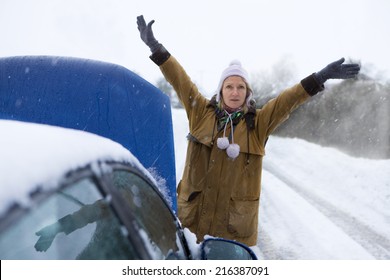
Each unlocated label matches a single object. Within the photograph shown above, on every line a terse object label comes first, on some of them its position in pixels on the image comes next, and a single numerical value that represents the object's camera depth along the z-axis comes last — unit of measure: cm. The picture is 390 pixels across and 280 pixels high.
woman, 257
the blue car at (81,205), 74
